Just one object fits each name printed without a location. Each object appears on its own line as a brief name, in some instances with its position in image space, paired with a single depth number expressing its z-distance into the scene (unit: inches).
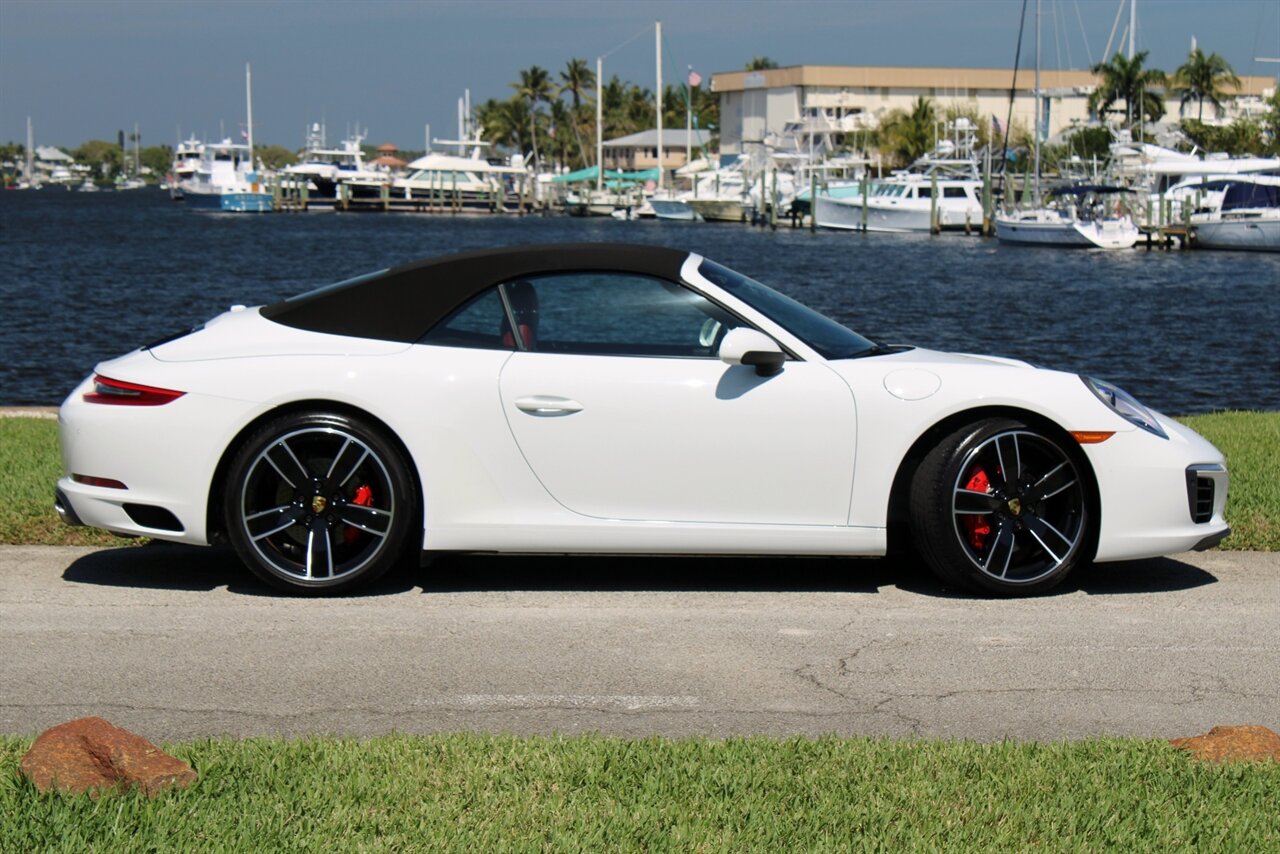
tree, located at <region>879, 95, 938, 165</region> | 4320.9
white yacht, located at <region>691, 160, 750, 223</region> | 3565.5
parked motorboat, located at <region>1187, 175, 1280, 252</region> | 2292.1
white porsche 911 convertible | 245.1
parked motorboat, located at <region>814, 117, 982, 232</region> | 2893.7
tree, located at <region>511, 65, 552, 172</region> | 5556.1
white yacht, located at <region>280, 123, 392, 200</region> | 4286.4
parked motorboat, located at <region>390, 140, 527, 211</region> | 4227.4
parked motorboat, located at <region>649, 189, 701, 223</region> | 3580.2
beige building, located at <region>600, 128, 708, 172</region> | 5640.3
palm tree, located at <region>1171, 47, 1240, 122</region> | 3954.2
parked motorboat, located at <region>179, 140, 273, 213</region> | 4156.0
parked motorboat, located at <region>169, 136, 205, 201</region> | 4911.4
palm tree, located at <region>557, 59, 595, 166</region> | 5600.4
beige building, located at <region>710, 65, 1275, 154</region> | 5002.5
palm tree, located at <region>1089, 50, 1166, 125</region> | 3454.7
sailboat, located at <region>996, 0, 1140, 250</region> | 2375.7
